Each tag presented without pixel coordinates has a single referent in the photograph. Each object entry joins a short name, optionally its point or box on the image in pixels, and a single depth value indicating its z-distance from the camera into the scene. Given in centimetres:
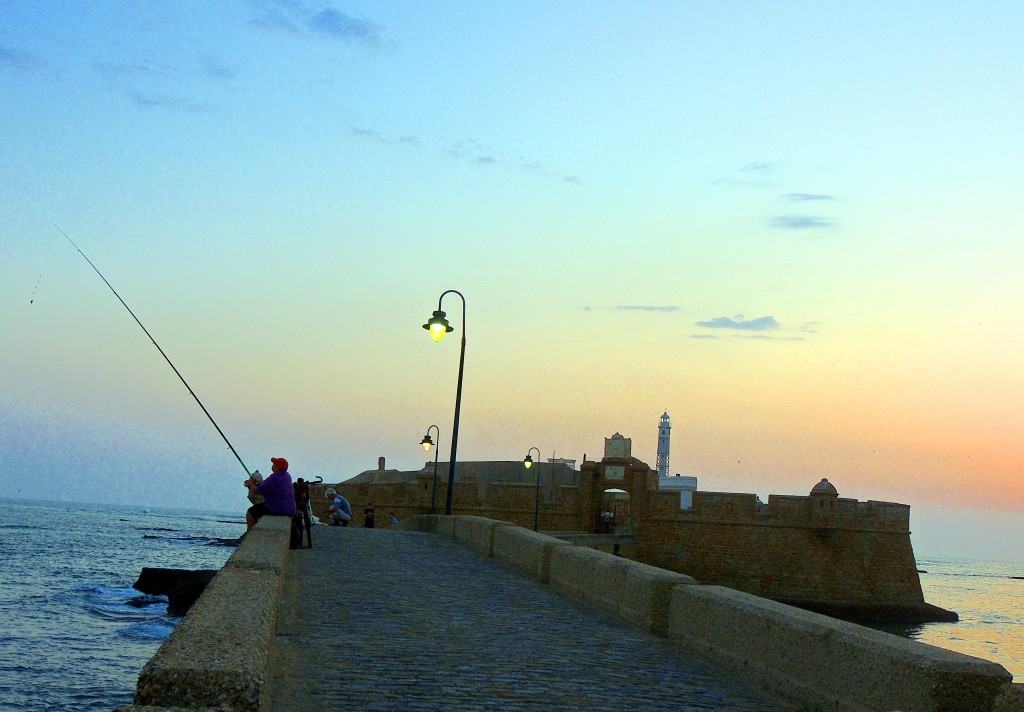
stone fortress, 4812
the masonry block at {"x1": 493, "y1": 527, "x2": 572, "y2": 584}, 1458
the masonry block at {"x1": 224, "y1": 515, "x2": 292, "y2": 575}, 957
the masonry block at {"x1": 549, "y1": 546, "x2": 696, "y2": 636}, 1042
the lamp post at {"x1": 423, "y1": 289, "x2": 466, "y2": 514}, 2404
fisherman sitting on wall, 1557
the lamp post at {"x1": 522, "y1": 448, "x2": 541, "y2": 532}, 4559
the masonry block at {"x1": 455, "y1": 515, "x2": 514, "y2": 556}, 1827
